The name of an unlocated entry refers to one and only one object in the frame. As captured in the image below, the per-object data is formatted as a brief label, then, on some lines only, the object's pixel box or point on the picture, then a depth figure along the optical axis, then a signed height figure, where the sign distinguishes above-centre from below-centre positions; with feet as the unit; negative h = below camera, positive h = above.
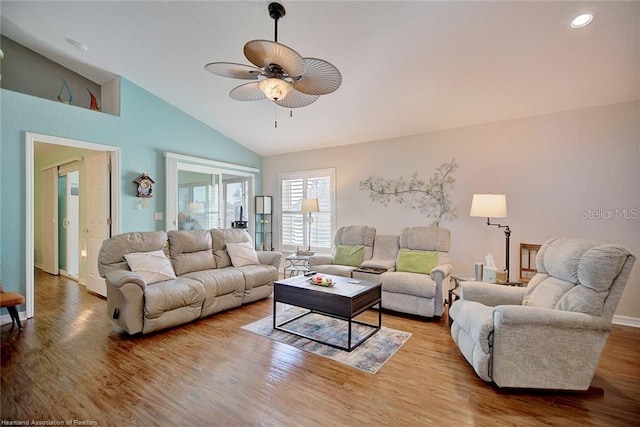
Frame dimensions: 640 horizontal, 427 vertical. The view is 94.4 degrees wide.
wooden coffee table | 8.93 -2.85
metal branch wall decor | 14.30 +0.91
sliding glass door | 16.62 +0.50
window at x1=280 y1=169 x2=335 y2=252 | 18.12 -0.06
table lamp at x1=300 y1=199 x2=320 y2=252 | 16.61 +0.17
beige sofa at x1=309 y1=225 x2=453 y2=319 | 11.47 -2.45
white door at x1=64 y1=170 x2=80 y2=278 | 18.20 -0.90
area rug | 8.41 -4.24
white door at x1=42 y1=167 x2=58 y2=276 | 19.21 -0.87
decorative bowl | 9.99 -2.47
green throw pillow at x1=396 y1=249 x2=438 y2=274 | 12.53 -2.23
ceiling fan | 6.33 +3.27
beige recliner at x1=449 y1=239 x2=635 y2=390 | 6.49 -2.72
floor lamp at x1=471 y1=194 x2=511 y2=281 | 10.85 +0.15
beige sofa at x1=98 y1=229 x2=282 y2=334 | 9.65 -2.64
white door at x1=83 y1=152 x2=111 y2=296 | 14.20 -0.18
